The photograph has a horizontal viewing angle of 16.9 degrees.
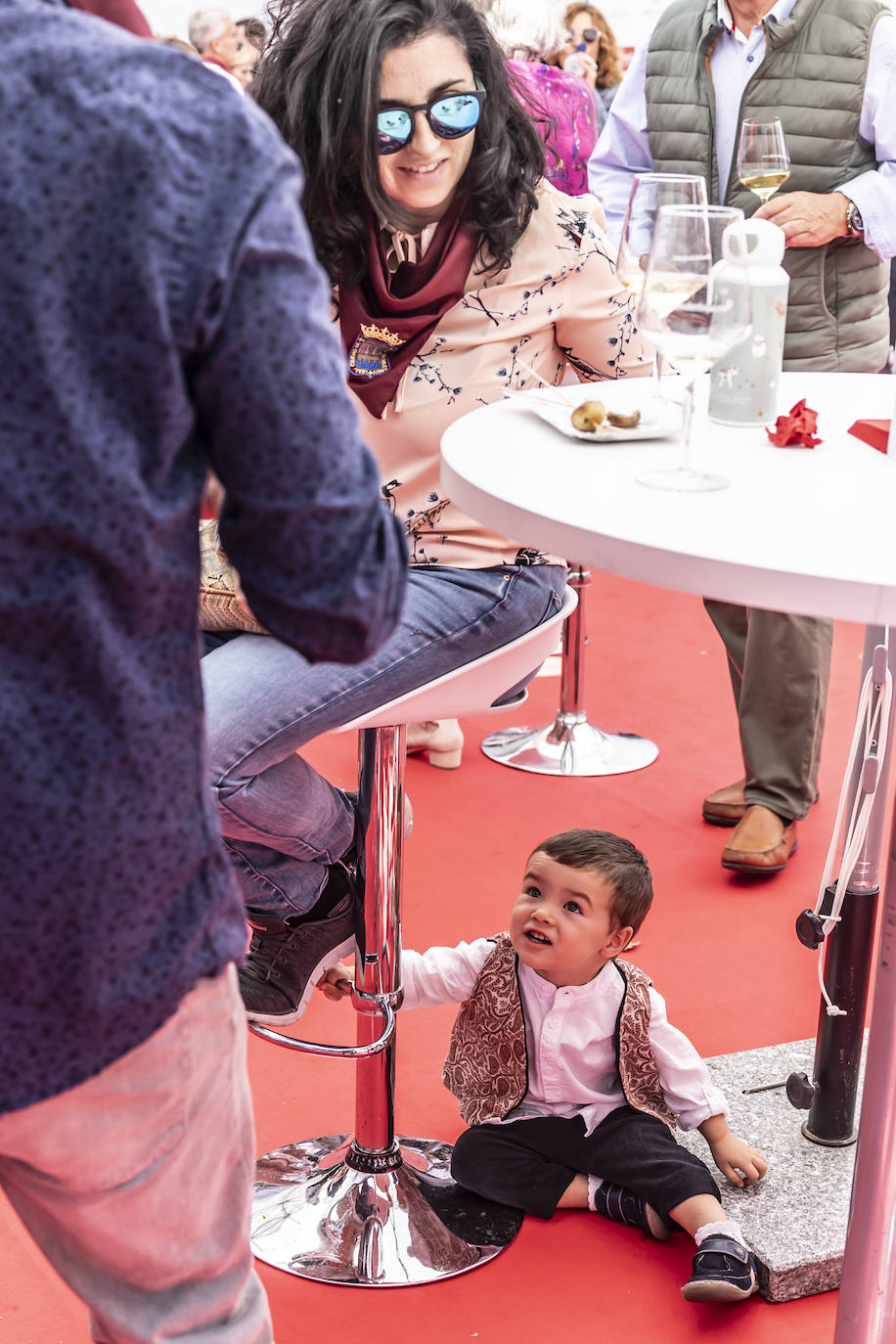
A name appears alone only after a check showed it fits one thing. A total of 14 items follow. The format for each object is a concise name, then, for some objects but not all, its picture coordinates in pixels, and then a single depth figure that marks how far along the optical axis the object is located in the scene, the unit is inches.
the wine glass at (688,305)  103.5
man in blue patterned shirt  75.5
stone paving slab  117.9
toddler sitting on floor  121.6
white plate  111.5
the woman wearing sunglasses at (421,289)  116.9
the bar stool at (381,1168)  115.6
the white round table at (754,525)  96.2
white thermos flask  113.5
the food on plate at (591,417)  111.0
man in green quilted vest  153.0
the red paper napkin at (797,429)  110.7
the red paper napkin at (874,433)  111.5
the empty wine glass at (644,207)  107.3
